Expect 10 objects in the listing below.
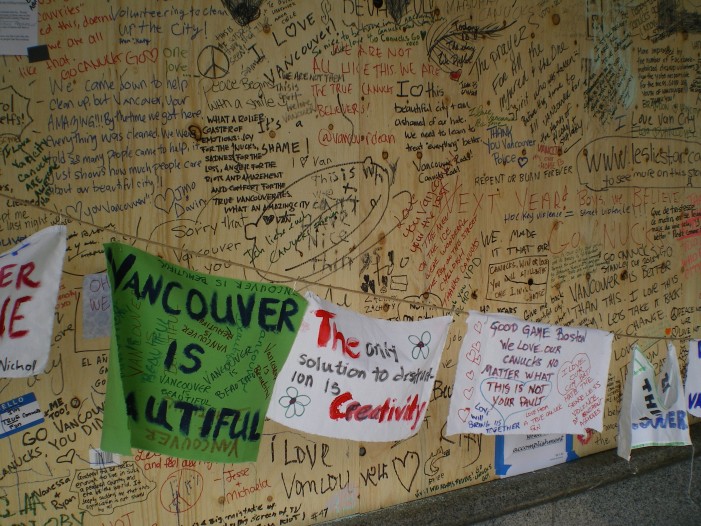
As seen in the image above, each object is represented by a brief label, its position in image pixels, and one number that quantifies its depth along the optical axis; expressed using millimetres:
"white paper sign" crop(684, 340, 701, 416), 4609
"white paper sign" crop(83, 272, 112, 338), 2961
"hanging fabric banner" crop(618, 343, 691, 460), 4426
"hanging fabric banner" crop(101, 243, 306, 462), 2693
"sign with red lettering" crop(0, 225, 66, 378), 2553
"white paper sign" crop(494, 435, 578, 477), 4289
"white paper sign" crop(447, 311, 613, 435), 3670
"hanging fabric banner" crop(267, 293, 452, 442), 3043
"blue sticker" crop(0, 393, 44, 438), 2861
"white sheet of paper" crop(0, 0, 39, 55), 2736
